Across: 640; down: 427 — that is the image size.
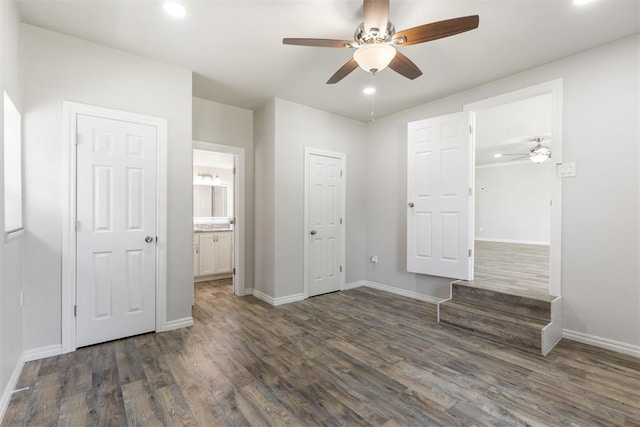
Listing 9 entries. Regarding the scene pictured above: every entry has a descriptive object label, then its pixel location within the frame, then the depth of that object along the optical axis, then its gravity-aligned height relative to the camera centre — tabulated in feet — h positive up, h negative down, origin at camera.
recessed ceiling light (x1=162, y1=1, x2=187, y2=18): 7.14 +5.10
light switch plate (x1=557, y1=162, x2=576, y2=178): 9.48 +1.46
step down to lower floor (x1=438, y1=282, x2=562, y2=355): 8.78 -3.41
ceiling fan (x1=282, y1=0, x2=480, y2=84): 6.06 +3.99
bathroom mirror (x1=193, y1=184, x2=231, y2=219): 19.66 +0.70
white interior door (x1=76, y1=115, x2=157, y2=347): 8.71 -0.57
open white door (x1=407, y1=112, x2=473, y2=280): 11.79 +0.71
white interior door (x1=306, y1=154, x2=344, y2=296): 14.28 -0.53
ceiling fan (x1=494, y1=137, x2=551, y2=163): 22.36 +4.76
